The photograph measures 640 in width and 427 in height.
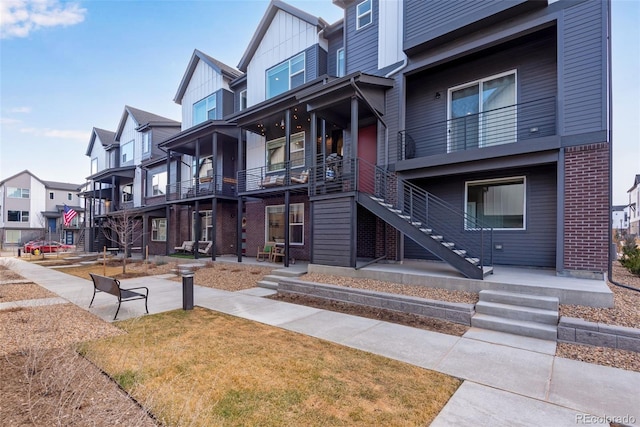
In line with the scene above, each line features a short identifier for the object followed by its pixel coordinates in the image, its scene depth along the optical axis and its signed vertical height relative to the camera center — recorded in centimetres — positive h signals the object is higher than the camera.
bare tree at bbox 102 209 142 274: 2089 -57
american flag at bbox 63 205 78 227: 2866 +1
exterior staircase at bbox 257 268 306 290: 976 -203
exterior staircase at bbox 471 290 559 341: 536 -184
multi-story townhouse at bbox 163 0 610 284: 748 +295
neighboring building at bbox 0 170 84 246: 4078 +97
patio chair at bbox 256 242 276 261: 1424 -166
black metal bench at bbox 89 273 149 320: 657 -169
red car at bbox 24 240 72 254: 2388 -263
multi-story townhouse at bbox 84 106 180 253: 2189 +333
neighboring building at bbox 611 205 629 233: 4059 +90
